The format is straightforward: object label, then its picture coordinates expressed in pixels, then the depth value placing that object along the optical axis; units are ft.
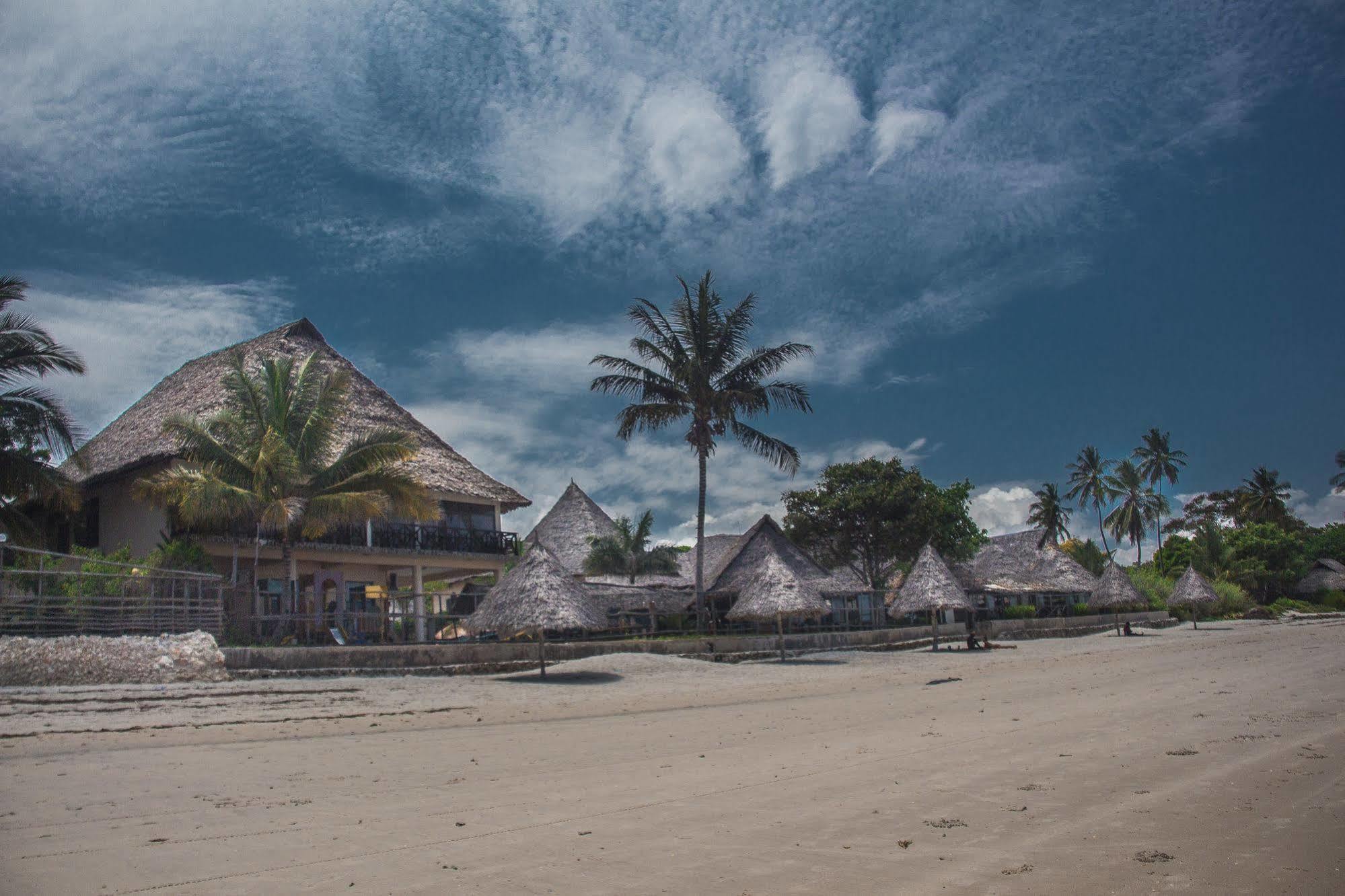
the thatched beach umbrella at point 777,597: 69.56
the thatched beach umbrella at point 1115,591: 110.73
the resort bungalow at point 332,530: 71.56
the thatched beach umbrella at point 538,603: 53.62
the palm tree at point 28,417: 55.83
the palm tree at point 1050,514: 190.19
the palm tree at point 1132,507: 200.64
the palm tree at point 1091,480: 201.16
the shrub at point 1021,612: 133.69
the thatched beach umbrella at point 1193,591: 116.26
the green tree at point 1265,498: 213.87
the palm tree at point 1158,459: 214.69
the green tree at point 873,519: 122.42
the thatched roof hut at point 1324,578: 172.96
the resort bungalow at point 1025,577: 123.44
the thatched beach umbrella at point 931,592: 79.24
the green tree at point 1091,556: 154.20
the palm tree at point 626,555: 114.21
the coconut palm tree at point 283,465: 58.03
